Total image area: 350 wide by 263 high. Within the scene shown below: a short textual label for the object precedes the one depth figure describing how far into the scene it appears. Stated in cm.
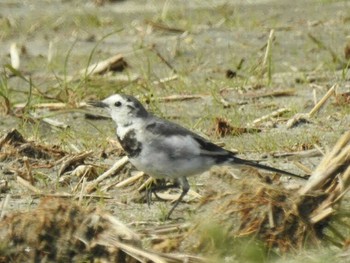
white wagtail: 1213
